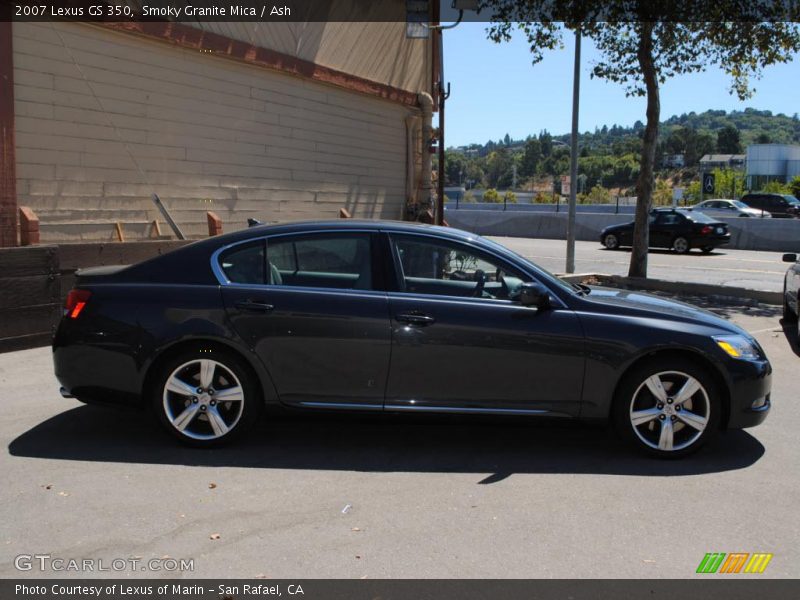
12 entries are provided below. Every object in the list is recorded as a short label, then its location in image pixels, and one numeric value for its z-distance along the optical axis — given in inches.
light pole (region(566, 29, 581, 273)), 672.4
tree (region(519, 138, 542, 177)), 6929.1
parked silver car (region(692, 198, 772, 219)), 1470.2
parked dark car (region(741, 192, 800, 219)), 1598.8
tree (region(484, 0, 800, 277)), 577.0
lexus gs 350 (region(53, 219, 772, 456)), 205.8
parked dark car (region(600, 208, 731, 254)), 1008.2
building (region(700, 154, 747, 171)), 5002.5
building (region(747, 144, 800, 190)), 3819.1
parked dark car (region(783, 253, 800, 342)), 412.2
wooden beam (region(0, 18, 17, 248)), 348.2
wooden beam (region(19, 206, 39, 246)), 354.3
